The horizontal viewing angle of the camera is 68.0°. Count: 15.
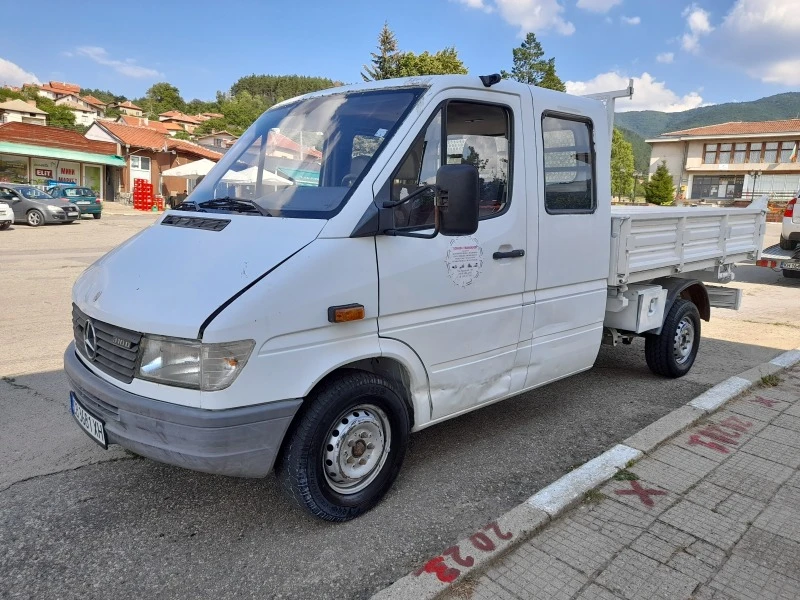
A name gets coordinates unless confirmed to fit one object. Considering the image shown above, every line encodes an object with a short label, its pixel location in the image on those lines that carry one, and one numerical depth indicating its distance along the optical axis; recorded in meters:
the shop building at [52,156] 34.91
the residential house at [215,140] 62.34
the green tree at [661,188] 56.72
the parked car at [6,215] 20.14
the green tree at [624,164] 66.00
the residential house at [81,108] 108.56
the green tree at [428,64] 37.31
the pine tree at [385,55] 45.00
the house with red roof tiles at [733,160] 61.37
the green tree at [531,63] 60.72
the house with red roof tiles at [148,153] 42.34
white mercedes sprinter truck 2.61
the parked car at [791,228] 11.80
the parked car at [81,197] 25.80
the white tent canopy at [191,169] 30.50
